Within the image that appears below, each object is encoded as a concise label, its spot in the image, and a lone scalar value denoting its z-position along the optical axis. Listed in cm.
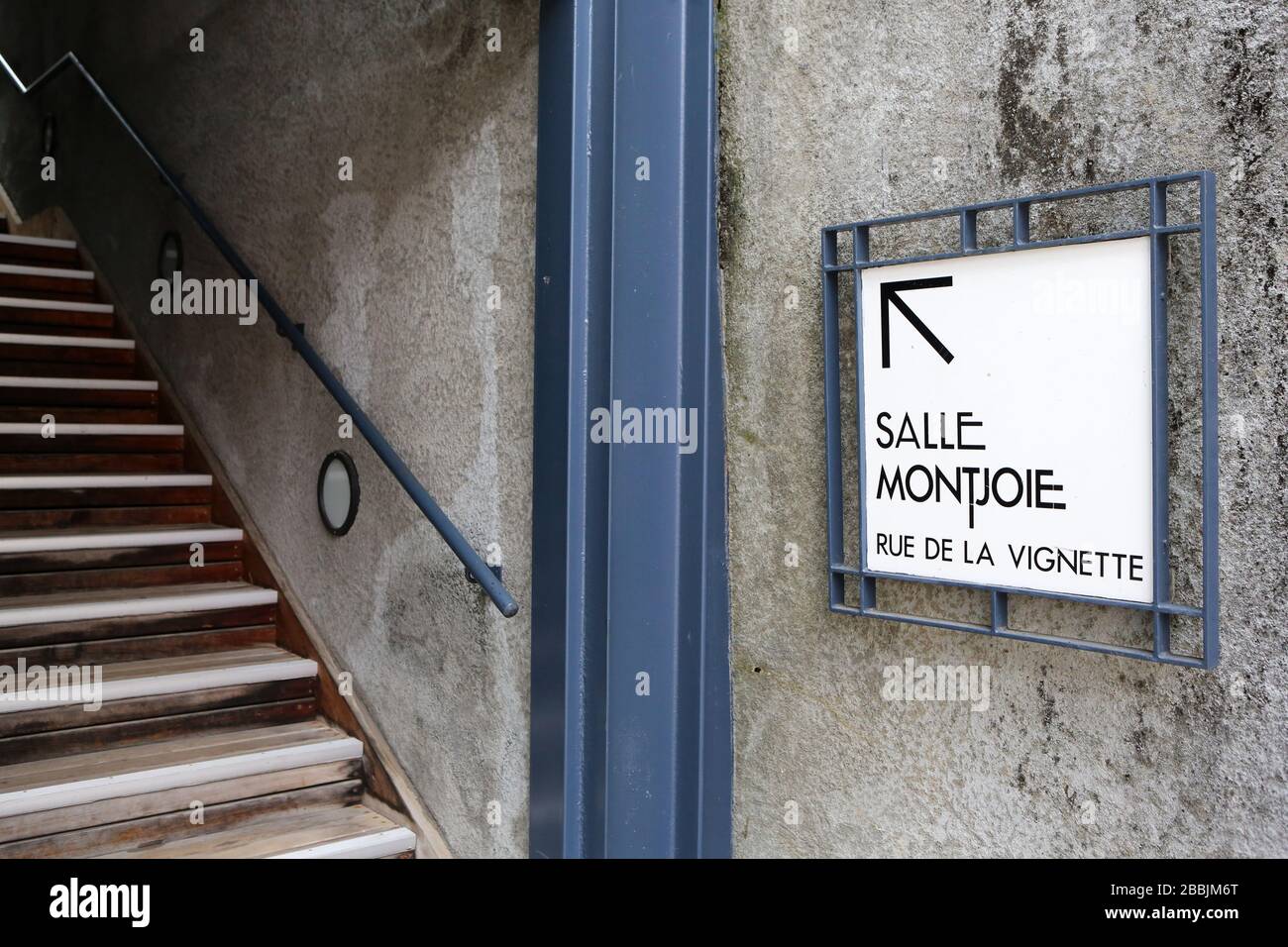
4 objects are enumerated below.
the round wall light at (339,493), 304
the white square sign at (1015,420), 155
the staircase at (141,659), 260
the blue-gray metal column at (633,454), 216
